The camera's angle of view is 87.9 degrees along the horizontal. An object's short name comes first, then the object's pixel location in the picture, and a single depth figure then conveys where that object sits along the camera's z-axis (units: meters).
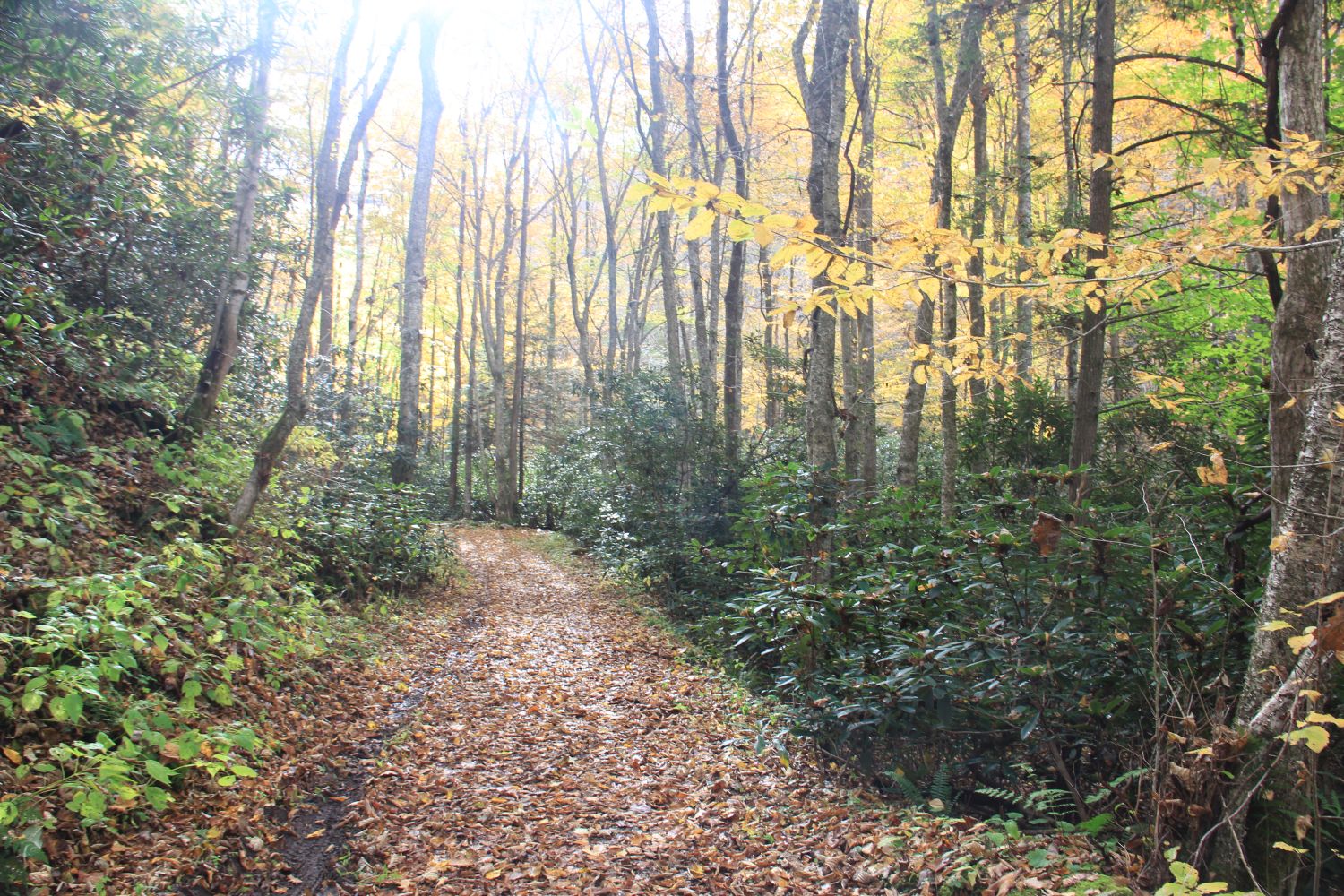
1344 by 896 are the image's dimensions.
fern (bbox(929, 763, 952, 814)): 3.58
